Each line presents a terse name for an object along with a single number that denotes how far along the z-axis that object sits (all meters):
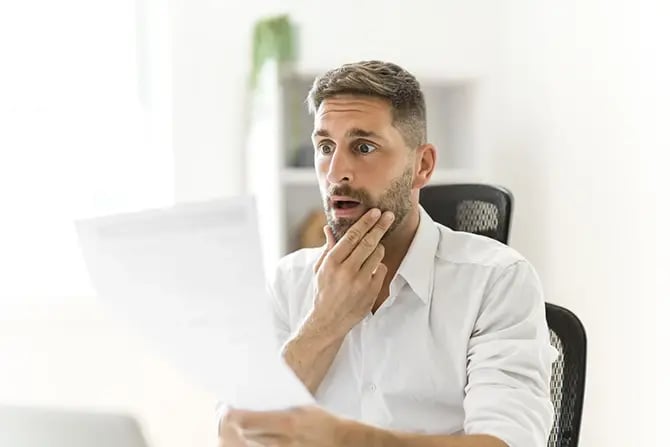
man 1.96
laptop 1.41
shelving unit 3.19
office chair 2.01
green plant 3.25
